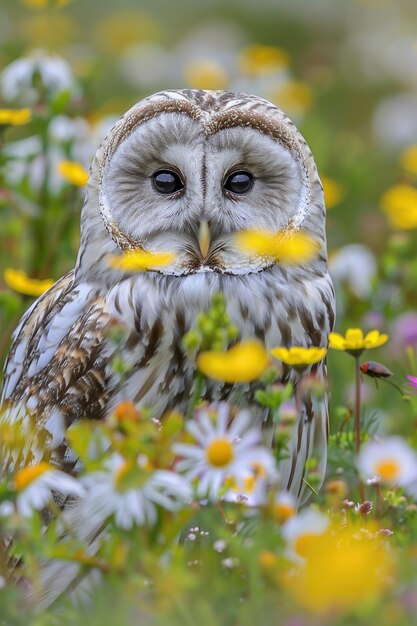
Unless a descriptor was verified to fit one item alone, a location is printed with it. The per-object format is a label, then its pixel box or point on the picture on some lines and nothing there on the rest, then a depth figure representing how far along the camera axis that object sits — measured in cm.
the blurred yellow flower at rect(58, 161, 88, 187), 761
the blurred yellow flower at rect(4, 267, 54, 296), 686
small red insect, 548
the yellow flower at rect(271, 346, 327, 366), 489
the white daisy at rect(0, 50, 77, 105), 856
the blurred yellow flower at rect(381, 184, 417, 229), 681
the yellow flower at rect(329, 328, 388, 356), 545
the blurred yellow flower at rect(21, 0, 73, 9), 825
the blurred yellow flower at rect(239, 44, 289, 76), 1317
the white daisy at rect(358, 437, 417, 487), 436
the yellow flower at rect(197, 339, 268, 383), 434
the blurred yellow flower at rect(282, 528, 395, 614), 367
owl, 576
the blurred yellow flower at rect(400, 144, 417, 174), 910
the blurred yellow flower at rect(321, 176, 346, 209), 940
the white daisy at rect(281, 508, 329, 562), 402
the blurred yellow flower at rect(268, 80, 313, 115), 1222
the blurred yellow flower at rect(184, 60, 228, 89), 1361
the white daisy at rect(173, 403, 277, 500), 424
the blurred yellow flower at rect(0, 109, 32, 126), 740
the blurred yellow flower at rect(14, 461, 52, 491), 427
